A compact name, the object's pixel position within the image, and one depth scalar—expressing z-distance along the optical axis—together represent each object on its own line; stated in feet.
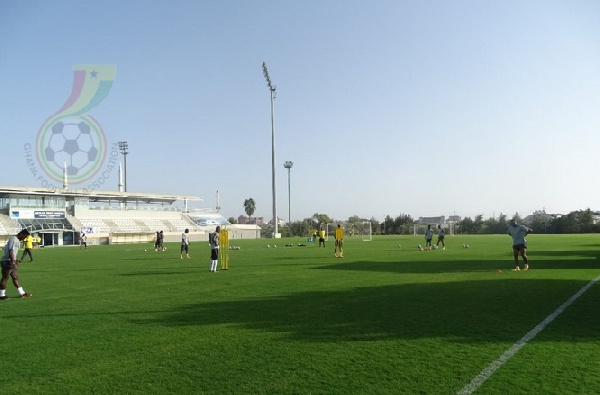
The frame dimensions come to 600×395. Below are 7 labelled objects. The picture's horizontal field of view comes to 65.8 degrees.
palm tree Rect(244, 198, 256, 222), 490.08
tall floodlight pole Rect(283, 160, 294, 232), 355.77
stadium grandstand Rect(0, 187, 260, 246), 222.07
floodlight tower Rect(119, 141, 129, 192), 359.05
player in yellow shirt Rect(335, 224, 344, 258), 88.69
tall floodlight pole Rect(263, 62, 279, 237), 233.76
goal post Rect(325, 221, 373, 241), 231.91
